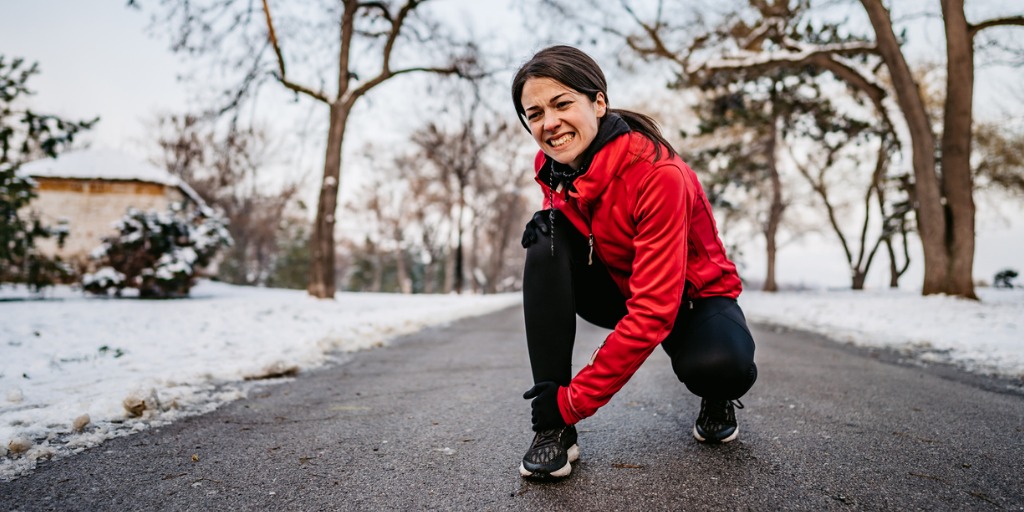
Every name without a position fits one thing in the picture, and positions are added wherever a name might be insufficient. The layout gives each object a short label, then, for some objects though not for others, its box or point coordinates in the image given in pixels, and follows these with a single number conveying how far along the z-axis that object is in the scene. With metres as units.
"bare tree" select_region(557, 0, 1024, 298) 9.27
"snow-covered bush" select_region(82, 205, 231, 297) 8.99
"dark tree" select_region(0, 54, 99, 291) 4.73
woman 1.53
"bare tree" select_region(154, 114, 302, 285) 25.30
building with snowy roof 15.64
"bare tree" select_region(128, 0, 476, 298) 10.11
